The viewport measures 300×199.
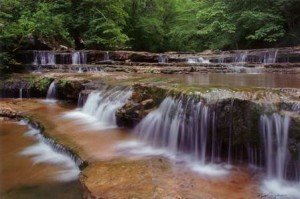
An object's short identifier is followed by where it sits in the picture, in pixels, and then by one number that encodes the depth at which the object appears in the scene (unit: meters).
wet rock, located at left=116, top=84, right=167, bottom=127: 7.37
